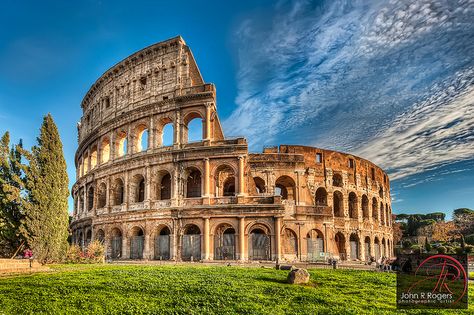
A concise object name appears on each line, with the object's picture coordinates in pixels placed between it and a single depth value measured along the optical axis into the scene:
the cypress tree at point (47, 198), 18.47
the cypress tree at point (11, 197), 18.89
